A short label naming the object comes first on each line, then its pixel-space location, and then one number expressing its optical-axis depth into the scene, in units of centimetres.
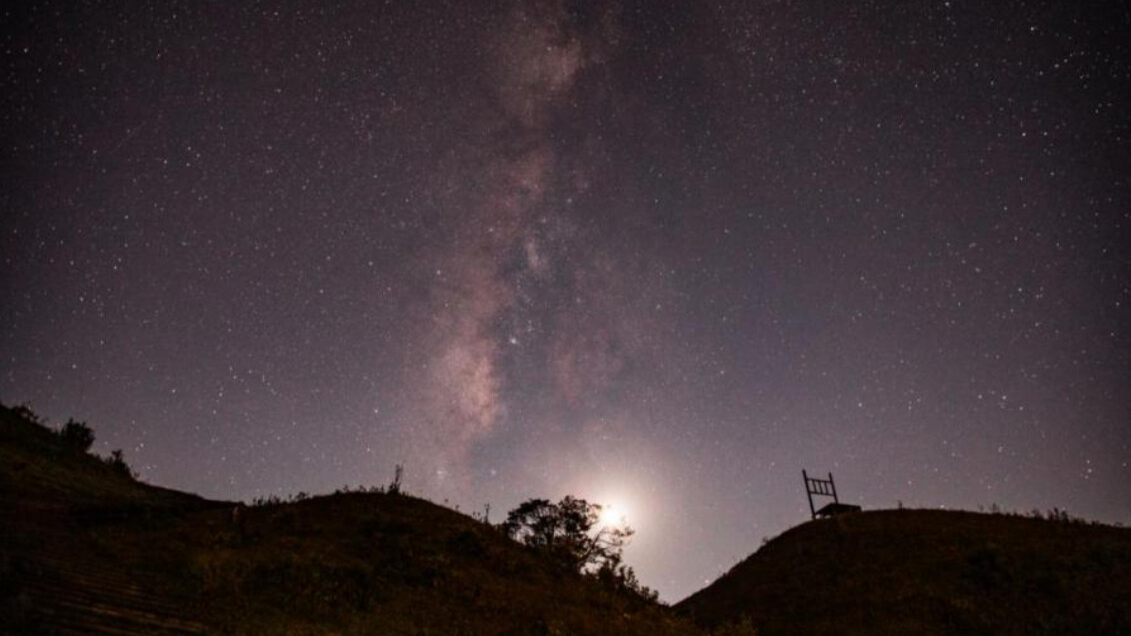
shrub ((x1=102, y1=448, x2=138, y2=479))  2238
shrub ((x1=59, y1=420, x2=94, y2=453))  2295
